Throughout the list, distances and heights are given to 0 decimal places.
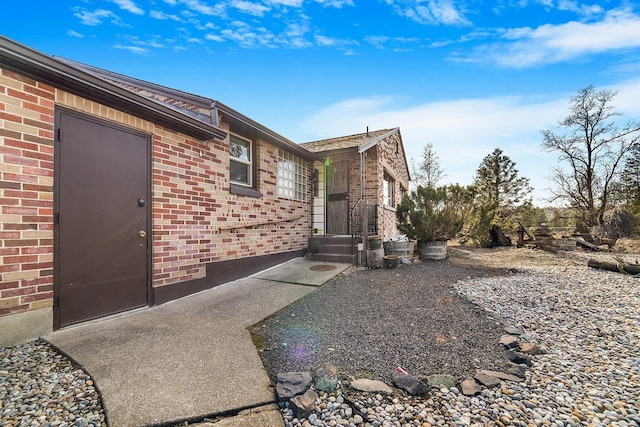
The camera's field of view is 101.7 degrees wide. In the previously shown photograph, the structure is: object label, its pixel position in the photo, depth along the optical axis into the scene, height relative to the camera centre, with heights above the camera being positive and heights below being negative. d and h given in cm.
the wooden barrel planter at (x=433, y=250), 842 -101
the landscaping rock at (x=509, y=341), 292 -141
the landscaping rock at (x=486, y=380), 220 -139
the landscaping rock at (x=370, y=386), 211 -138
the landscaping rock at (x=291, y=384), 198 -131
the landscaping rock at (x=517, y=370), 238 -141
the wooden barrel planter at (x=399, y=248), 814 -91
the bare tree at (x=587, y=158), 1525 +366
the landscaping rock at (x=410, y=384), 208 -136
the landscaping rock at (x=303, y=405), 184 -133
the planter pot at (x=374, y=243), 700 -64
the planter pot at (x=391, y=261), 700 -113
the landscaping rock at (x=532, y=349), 283 -143
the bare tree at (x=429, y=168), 2177 +424
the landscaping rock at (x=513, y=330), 326 -142
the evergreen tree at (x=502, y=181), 2097 +306
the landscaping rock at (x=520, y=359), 258 -141
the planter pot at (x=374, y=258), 695 -103
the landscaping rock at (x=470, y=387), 209 -139
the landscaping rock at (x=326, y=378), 212 -132
